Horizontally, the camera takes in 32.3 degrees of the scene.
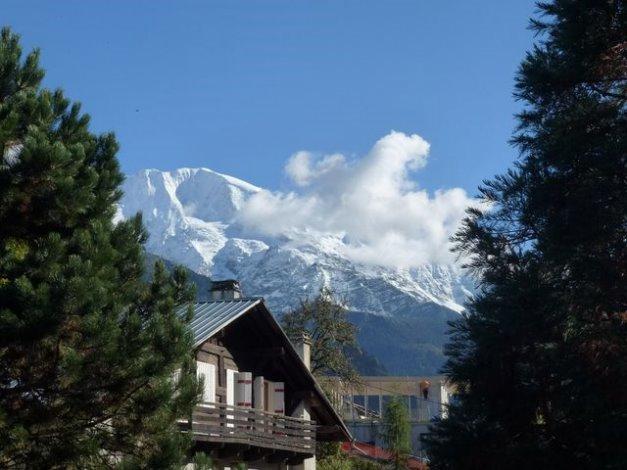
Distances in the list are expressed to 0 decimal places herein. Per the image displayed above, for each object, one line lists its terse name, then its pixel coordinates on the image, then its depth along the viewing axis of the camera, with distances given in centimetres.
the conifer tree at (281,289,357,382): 5653
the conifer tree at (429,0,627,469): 1675
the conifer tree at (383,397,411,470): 4844
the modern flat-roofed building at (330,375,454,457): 6102
